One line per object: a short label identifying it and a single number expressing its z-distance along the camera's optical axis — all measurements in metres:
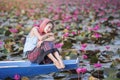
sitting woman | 5.93
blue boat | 5.86
